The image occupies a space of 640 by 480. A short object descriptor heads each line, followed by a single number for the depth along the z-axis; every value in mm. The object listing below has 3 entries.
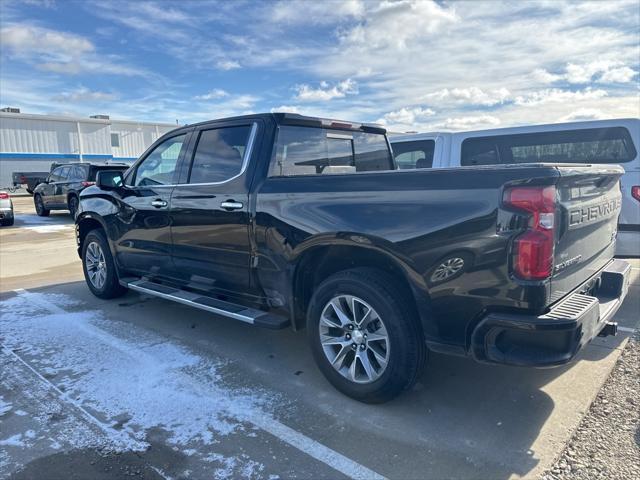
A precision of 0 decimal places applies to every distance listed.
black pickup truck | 2578
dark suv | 14203
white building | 30141
